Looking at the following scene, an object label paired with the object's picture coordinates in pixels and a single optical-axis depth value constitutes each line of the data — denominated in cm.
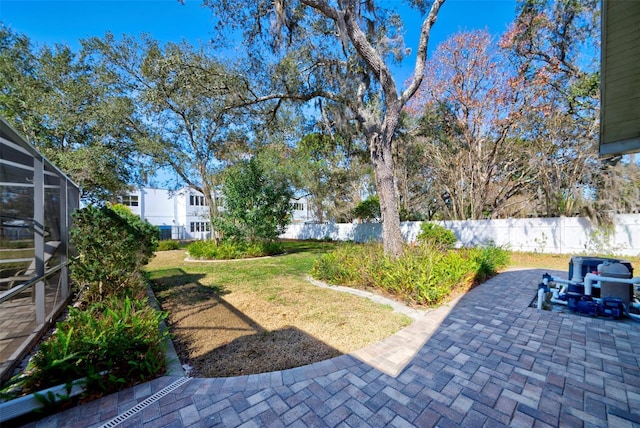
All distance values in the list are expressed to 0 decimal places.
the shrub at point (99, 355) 196
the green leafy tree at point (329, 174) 988
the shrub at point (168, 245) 1438
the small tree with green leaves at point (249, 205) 967
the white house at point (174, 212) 2419
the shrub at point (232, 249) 988
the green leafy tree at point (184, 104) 655
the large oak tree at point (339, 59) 581
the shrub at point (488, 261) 564
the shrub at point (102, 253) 341
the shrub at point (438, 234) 1064
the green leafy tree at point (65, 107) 938
